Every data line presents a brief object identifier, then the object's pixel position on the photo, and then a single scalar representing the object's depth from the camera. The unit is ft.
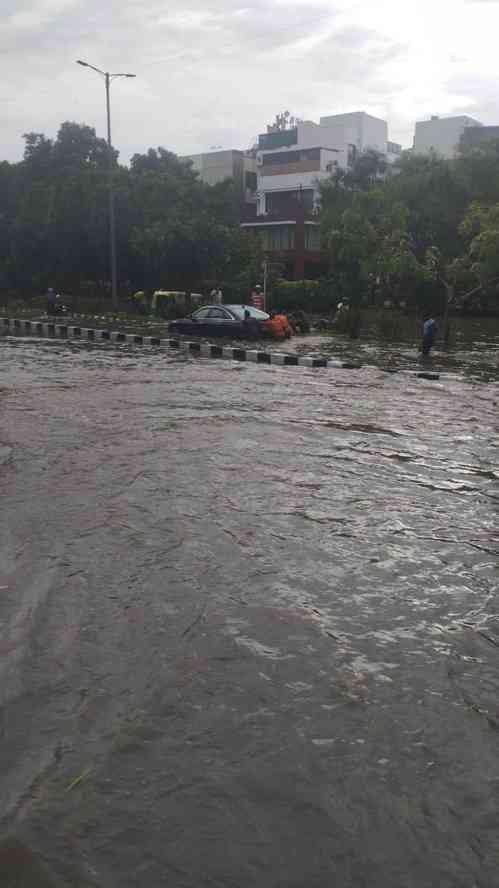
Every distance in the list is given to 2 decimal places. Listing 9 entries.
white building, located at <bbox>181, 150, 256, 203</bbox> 241.14
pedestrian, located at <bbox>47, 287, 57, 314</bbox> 127.49
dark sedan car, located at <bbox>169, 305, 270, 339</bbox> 85.76
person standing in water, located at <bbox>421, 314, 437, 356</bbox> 69.51
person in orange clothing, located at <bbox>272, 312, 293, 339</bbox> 88.43
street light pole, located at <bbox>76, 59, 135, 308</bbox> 121.74
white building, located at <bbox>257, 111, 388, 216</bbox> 215.10
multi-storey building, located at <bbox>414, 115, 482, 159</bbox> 260.21
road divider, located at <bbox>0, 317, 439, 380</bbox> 63.00
